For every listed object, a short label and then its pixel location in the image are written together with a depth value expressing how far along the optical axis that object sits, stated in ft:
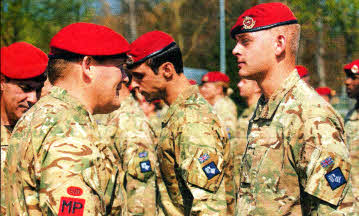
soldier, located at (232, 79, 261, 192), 26.04
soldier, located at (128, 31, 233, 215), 10.64
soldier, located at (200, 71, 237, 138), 30.22
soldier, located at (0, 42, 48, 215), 11.49
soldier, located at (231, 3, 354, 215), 7.87
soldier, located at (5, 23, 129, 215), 6.67
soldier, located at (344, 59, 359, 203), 20.26
